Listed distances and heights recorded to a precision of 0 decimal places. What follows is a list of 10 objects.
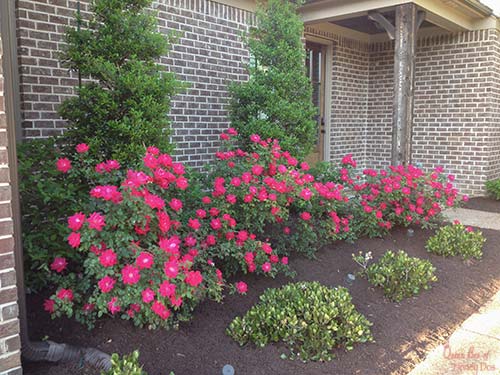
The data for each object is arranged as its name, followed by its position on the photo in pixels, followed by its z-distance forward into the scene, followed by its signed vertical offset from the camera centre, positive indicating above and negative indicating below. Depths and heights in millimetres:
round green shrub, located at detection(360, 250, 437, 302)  3412 -1130
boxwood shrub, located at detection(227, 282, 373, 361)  2562 -1131
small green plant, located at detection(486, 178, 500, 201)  7940 -1044
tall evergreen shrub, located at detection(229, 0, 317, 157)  4898 +408
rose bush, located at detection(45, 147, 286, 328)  2266 -674
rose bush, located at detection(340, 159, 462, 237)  4738 -748
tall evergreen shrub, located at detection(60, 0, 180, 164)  3369 +297
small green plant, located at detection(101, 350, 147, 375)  1970 -1031
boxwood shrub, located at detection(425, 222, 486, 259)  4398 -1117
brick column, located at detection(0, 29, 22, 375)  1798 -606
